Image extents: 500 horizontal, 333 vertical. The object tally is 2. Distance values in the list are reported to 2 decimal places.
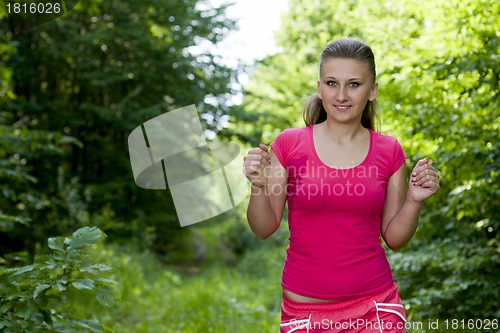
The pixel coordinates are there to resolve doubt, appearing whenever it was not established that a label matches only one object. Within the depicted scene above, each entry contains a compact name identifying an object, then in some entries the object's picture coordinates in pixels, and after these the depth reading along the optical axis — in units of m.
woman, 2.14
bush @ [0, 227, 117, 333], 2.76
